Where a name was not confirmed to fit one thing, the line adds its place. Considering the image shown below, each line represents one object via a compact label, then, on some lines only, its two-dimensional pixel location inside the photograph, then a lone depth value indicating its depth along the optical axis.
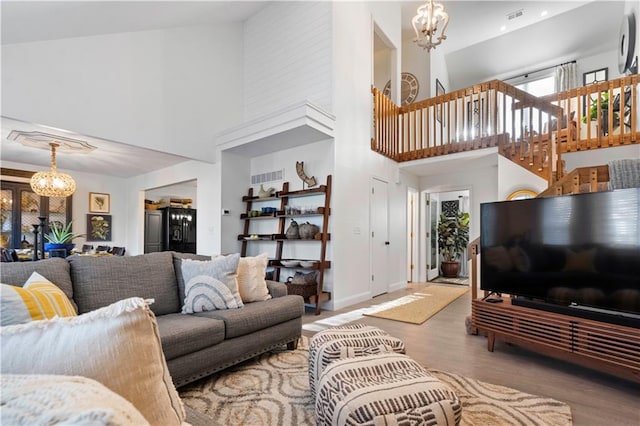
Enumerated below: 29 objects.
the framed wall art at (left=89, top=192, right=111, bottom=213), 7.02
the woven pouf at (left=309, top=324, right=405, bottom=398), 1.93
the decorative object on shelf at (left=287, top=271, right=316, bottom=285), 4.45
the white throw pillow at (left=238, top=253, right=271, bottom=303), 2.81
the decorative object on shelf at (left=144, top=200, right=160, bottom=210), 8.11
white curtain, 7.53
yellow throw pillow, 1.17
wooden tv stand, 2.15
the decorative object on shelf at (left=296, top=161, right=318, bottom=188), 4.79
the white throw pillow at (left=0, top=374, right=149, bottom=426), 0.45
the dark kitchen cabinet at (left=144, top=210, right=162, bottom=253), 7.83
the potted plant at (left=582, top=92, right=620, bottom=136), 4.85
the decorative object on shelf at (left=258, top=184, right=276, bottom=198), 5.29
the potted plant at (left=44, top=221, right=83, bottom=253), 3.75
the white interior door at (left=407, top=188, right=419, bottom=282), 7.11
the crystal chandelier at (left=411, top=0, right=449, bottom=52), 3.73
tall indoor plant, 8.09
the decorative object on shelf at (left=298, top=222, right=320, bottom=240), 4.65
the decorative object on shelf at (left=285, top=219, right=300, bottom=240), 4.79
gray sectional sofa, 1.99
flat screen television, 2.27
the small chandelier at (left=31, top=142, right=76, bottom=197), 4.65
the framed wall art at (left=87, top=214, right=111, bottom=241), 6.95
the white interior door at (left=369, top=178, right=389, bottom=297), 5.43
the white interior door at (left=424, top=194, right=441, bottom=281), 7.38
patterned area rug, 1.83
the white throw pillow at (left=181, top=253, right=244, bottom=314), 2.51
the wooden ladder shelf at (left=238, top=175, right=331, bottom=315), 4.36
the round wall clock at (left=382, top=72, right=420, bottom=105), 7.67
